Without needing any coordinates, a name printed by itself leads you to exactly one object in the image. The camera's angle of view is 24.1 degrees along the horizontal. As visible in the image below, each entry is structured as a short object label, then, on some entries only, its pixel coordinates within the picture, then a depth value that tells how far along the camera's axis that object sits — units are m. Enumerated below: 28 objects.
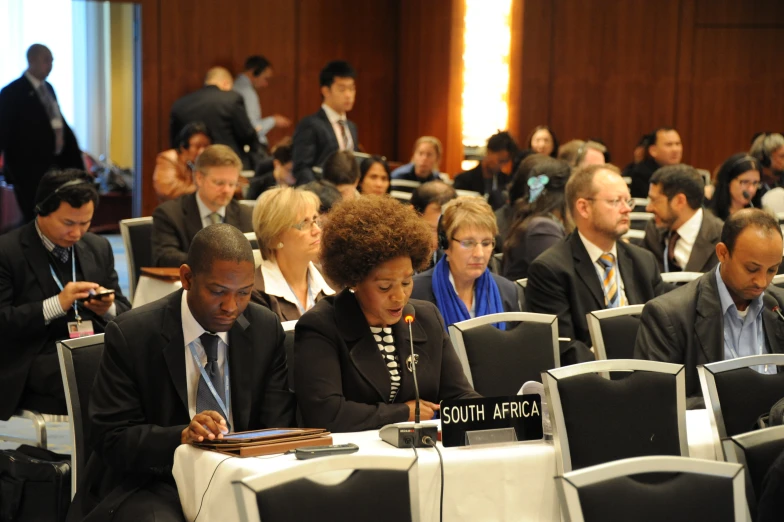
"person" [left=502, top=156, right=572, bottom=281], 9.21
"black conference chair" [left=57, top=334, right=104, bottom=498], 5.66
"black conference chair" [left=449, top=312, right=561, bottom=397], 6.51
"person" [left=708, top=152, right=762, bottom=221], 12.01
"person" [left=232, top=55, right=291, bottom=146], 19.63
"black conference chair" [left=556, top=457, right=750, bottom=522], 3.83
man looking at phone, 7.22
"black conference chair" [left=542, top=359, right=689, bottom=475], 5.01
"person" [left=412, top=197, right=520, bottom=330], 7.57
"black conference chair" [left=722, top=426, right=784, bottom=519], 4.66
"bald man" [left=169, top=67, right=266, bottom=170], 17.13
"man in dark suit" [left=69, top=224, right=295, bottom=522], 4.93
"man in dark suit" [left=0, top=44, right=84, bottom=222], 15.15
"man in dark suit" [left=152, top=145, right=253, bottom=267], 10.14
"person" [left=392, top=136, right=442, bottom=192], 16.05
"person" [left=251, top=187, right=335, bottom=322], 7.29
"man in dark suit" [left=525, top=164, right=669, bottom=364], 7.97
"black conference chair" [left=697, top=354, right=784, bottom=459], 5.29
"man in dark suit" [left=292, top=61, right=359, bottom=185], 13.74
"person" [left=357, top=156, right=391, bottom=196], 12.40
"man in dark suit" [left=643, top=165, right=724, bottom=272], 9.87
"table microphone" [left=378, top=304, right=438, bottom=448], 4.88
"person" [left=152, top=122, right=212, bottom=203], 12.10
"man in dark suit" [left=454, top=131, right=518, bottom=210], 15.43
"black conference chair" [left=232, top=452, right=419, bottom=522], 3.76
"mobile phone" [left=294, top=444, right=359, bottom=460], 4.52
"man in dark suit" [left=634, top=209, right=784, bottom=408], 6.39
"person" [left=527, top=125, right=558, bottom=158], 17.32
